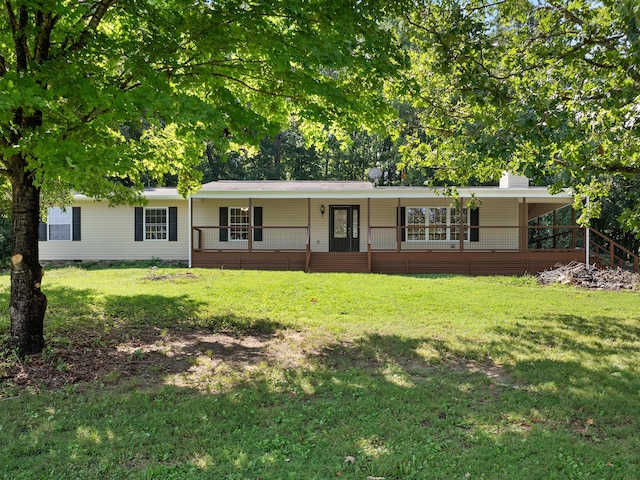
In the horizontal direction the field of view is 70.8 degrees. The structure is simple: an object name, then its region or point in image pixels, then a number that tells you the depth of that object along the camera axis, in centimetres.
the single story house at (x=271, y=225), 1734
